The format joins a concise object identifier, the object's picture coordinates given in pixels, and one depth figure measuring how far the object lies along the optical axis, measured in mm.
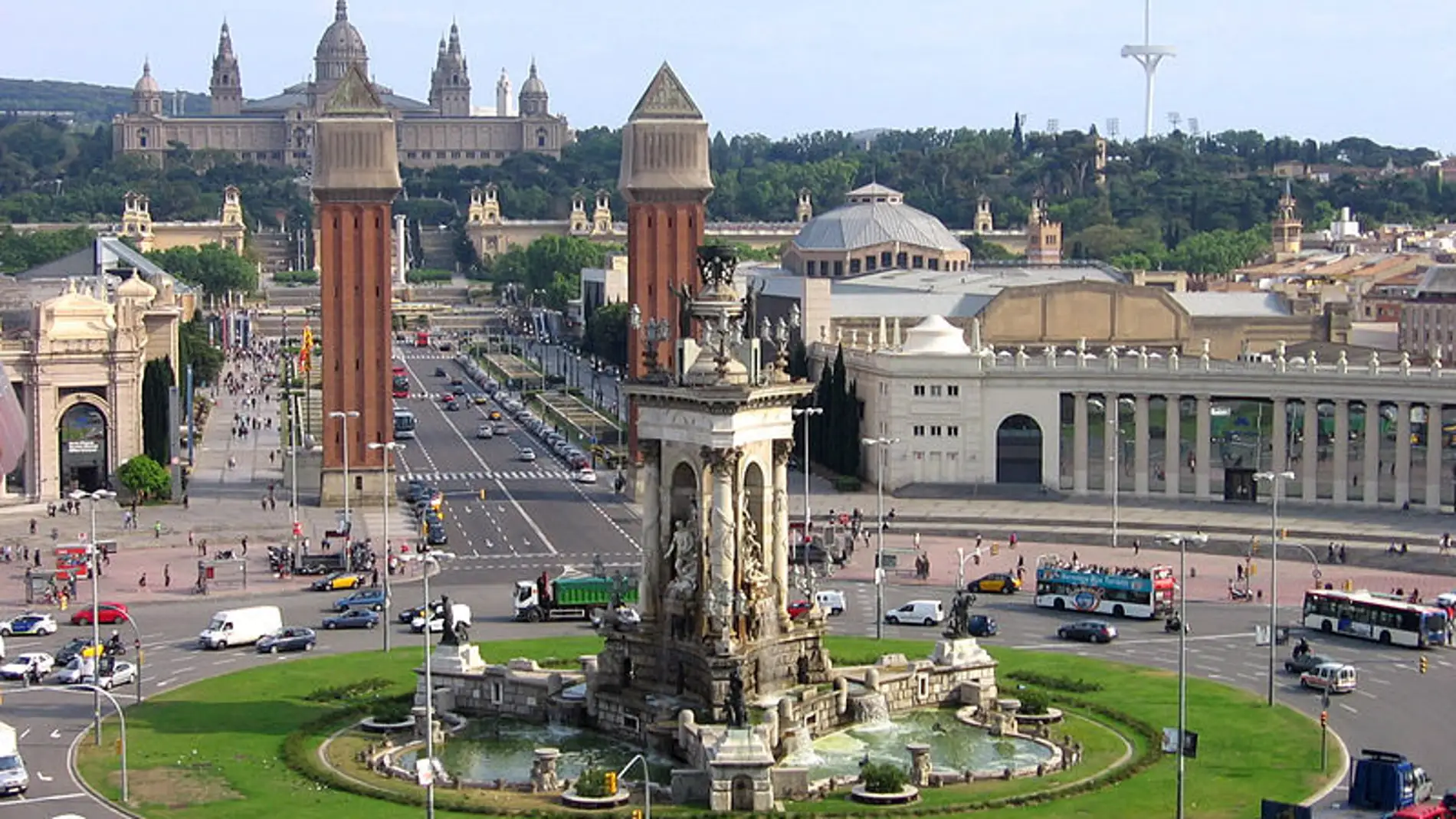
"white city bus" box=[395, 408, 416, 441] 160250
